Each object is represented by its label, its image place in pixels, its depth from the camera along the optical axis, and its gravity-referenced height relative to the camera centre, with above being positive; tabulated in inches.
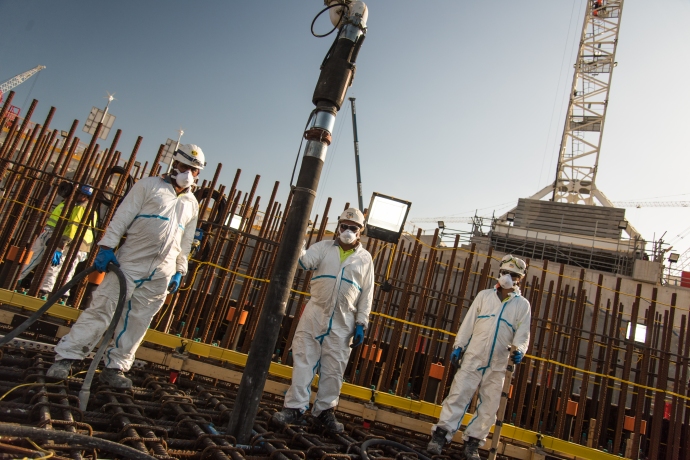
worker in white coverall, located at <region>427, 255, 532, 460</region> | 176.7 +4.5
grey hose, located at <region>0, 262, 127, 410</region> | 111.9 -20.1
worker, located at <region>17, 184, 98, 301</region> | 282.2 -1.6
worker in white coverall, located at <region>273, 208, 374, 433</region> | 158.7 +1.3
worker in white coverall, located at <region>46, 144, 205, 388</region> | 141.9 +1.4
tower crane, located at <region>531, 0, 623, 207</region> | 1251.8 +869.4
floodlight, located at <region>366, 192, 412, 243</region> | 200.1 +54.0
